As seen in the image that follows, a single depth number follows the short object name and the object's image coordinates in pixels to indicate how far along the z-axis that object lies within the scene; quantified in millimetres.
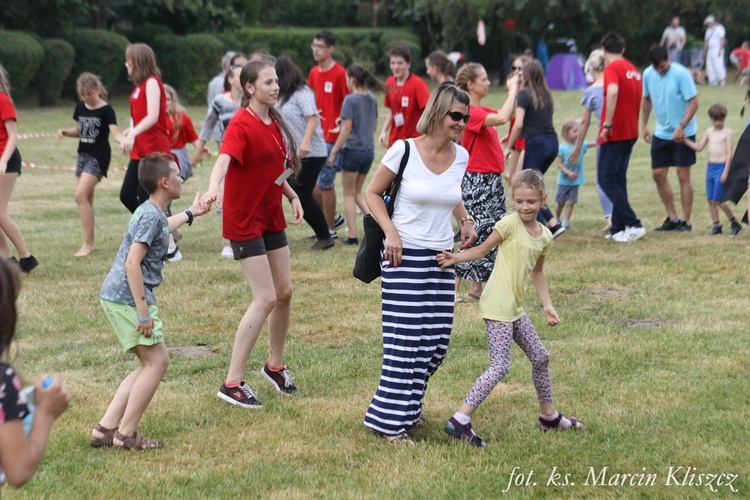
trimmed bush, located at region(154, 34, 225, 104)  31484
